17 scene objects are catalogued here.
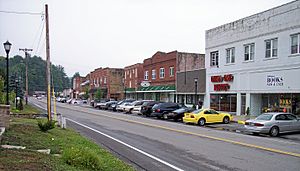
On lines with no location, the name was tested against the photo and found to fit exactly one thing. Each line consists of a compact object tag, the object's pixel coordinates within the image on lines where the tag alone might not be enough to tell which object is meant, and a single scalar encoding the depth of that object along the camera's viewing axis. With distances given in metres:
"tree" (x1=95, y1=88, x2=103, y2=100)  79.44
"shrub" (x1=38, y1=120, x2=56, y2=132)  15.06
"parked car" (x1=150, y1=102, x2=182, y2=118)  33.59
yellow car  26.22
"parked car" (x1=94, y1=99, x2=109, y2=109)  55.36
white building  27.09
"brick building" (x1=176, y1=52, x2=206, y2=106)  40.72
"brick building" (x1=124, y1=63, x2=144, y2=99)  66.25
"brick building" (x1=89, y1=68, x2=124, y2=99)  82.34
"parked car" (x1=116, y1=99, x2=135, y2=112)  45.65
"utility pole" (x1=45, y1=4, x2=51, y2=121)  21.26
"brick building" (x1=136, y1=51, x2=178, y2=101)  50.09
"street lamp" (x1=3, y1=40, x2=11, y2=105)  20.89
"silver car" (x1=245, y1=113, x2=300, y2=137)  18.89
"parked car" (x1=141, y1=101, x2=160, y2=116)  37.32
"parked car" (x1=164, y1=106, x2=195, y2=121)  30.58
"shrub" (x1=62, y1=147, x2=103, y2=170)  8.13
